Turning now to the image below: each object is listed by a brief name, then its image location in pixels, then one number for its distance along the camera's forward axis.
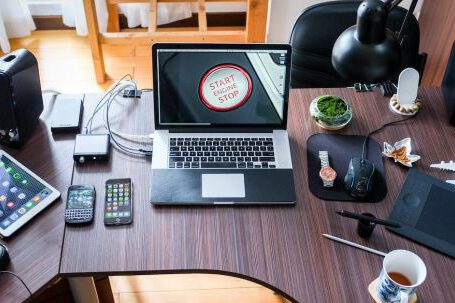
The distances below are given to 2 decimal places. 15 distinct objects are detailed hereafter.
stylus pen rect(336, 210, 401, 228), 1.15
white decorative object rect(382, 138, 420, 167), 1.34
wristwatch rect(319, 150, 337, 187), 1.27
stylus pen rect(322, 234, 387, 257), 1.15
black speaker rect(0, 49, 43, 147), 1.24
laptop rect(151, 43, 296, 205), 1.25
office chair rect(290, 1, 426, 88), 1.66
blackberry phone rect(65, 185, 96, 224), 1.19
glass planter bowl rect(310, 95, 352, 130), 1.41
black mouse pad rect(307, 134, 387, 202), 1.27
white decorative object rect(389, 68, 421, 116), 1.47
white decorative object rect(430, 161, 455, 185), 1.33
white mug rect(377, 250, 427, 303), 1.02
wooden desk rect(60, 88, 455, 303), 1.10
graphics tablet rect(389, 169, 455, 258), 1.18
